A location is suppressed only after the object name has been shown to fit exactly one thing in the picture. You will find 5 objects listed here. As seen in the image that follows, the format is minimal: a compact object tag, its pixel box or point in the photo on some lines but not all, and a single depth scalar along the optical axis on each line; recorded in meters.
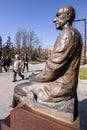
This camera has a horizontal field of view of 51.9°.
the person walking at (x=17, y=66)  4.89
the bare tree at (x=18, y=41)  20.32
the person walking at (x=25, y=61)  7.76
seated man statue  1.55
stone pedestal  1.52
